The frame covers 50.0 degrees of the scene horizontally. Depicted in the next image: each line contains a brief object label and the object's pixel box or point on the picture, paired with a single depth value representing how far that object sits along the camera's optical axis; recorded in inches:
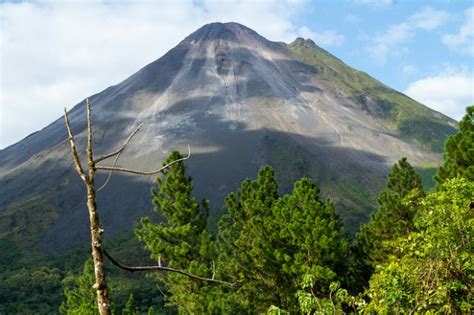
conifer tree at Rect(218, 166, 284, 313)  1126.4
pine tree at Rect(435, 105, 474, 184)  912.3
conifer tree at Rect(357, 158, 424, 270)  1174.3
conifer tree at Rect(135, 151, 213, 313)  1131.3
